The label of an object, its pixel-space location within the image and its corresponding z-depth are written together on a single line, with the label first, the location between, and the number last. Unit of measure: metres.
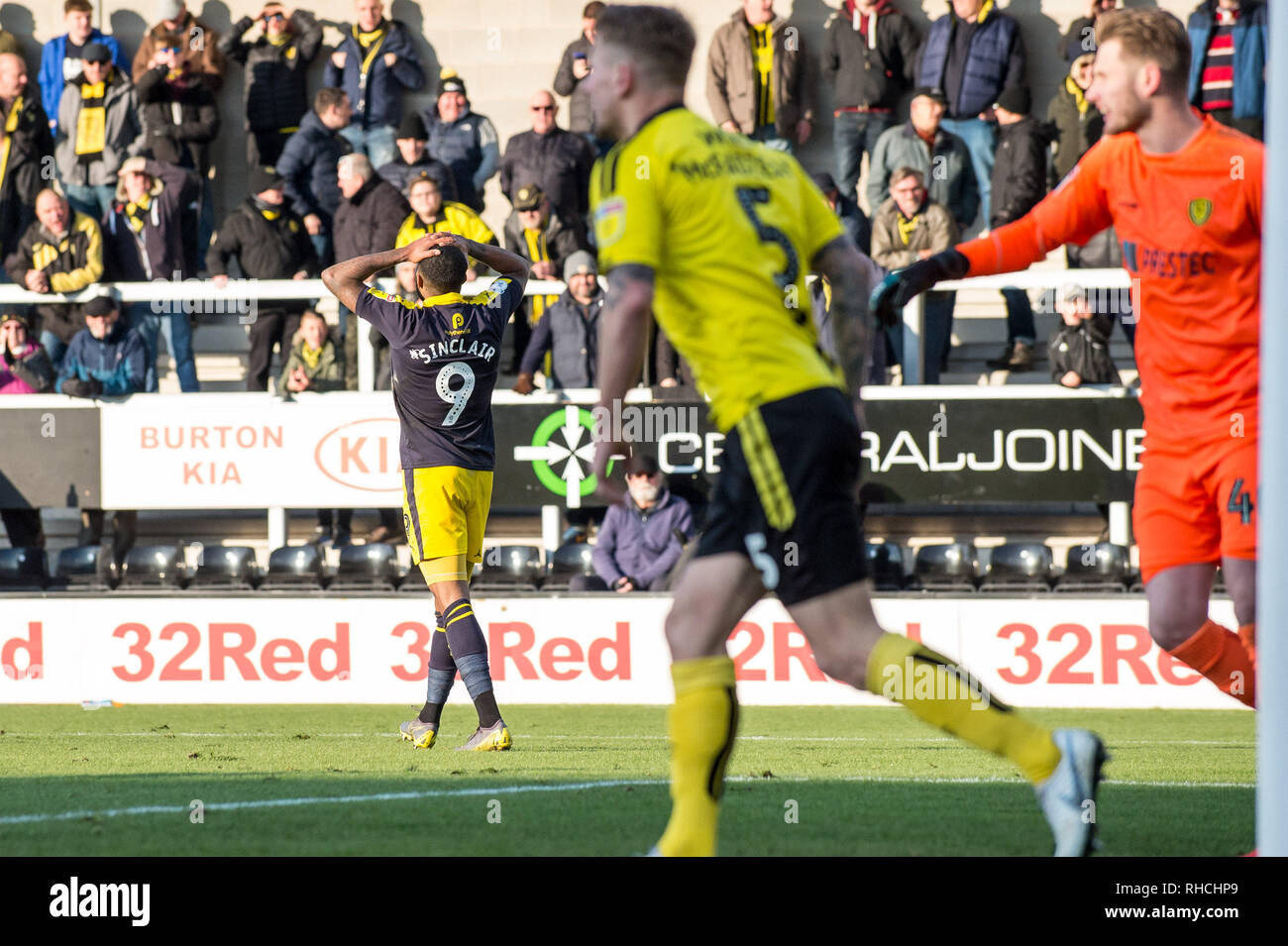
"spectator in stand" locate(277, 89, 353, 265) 15.23
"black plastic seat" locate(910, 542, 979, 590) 13.23
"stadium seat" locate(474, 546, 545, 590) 13.52
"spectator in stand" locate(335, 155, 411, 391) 14.01
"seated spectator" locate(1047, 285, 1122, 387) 13.20
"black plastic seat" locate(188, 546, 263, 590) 13.79
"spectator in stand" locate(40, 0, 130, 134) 15.88
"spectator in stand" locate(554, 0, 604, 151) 15.20
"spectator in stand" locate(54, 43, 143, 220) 15.61
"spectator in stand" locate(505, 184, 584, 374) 14.22
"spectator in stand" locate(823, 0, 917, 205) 14.92
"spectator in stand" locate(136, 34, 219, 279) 15.59
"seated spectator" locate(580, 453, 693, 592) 13.17
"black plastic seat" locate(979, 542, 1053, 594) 13.16
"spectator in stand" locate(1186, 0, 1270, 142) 13.67
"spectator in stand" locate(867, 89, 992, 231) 14.27
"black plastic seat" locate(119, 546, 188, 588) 14.05
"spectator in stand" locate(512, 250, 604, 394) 13.62
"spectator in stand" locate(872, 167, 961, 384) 13.41
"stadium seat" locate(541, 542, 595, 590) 13.66
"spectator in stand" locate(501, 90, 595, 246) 14.58
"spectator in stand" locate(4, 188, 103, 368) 14.41
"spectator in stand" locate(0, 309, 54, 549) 14.22
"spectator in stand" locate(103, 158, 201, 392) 14.62
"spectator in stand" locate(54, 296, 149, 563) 14.05
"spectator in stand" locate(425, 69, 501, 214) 15.11
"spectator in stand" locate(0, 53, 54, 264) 15.50
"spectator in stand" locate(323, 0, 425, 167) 15.77
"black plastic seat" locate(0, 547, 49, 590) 13.83
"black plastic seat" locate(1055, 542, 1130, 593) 12.94
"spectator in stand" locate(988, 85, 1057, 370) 13.74
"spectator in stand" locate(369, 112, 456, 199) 14.41
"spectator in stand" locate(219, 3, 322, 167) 16.03
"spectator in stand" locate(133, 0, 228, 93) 16.06
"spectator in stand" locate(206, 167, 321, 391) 14.48
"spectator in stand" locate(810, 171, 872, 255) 13.91
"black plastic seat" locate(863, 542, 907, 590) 13.33
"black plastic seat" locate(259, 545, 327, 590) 13.71
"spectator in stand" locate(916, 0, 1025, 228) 14.55
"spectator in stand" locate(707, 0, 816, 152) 15.05
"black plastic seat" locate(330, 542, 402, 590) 13.72
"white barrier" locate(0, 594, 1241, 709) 12.58
